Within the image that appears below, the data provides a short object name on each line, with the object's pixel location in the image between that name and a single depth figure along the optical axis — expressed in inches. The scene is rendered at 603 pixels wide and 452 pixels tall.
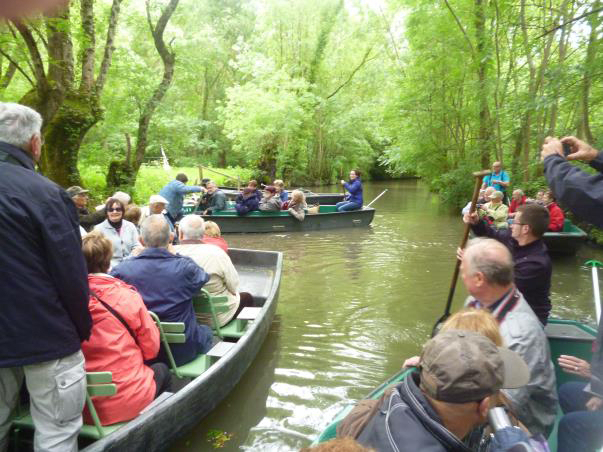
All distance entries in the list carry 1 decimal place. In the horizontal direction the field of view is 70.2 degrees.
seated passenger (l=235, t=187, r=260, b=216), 456.1
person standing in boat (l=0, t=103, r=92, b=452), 73.3
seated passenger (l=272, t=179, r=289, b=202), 493.7
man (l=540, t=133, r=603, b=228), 75.6
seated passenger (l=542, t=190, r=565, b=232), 343.3
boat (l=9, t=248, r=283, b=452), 96.4
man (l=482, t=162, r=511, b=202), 393.1
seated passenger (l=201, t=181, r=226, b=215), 461.7
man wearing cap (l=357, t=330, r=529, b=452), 54.0
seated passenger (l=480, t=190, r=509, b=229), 309.6
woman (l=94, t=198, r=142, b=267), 199.5
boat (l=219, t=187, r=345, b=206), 613.0
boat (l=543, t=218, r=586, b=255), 338.3
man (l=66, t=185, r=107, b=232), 215.5
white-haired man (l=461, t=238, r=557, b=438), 82.5
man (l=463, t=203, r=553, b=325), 122.2
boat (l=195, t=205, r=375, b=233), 457.7
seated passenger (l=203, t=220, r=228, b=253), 213.3
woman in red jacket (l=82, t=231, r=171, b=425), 96.8
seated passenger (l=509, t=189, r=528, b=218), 337.5
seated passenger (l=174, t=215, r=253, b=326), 163.3
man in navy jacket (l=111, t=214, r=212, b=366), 125.2
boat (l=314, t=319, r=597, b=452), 125.2
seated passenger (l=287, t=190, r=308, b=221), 460.1
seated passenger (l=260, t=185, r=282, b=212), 463.5
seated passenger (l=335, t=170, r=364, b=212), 495.2
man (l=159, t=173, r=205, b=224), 321.4
